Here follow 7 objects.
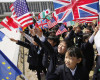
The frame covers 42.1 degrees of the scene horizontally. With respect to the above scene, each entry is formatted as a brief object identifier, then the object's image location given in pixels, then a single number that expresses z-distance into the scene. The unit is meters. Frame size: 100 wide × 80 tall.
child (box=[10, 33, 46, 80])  3.14
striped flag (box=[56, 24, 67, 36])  5.04
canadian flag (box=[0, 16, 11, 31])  4.21
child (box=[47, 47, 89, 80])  1.68
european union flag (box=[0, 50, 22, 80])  1.89
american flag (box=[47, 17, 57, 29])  6.08
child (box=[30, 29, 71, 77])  2.09
